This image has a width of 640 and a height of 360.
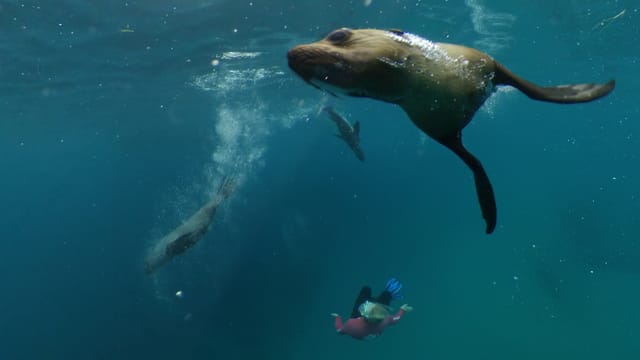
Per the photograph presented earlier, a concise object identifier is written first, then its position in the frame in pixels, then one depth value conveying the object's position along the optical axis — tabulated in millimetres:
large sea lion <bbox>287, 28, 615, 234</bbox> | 1778
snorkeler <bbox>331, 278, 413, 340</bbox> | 9180
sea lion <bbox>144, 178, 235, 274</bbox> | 10656
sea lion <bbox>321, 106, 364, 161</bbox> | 12242
